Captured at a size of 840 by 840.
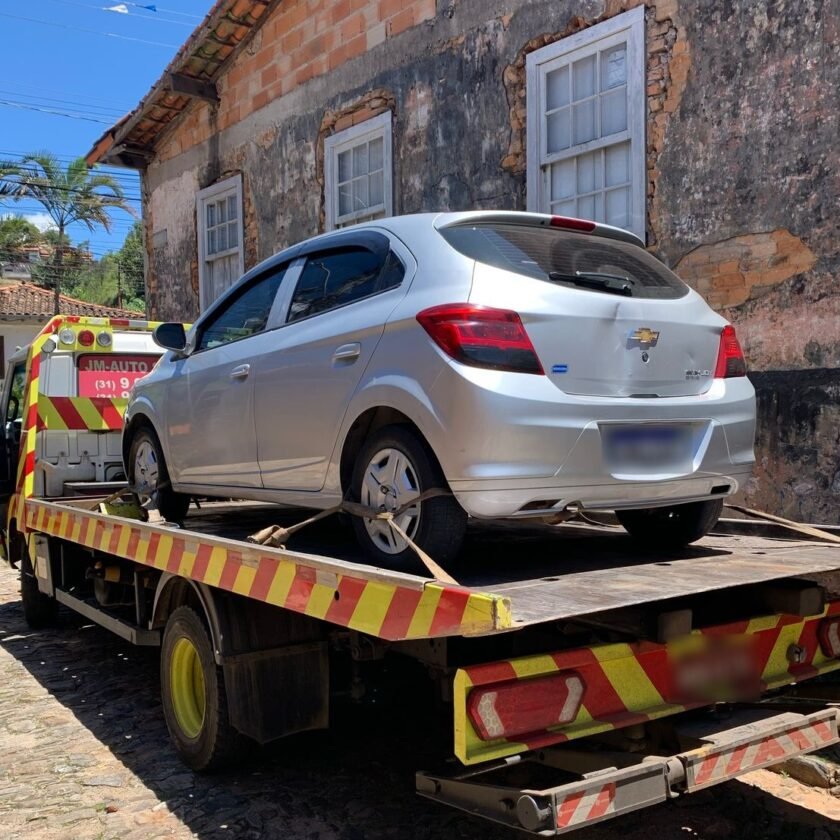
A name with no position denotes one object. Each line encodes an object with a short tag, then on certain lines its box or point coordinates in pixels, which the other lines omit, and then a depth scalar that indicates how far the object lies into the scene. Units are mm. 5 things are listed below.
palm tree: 31328
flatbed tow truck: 2729
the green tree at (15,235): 38781
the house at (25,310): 34969
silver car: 3182
